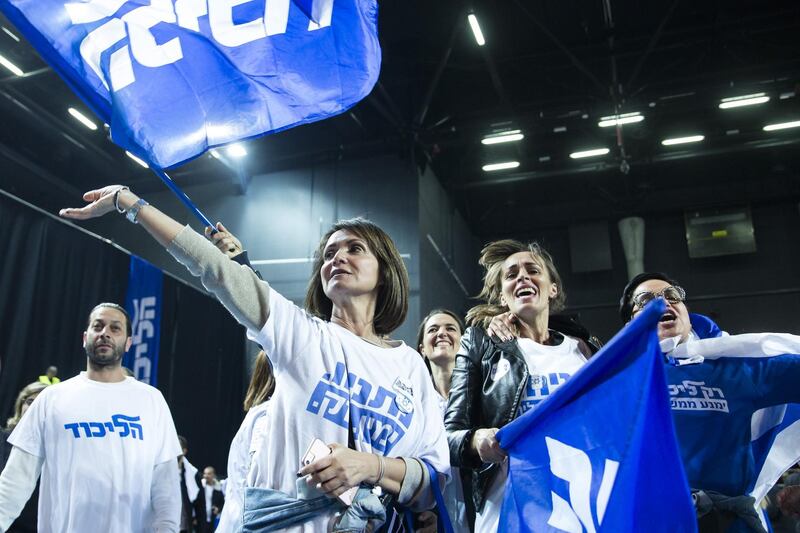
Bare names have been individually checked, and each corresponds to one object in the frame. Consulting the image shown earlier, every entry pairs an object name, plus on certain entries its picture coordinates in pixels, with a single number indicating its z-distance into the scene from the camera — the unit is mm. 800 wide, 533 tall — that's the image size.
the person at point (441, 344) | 3514
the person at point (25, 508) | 3711
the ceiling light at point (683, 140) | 11305
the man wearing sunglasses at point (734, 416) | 1982
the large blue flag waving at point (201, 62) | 1690
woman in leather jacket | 1873
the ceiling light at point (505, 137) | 10273
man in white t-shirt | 2736
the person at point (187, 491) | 6082
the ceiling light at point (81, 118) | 9891
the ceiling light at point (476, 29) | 8492
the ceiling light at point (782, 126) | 10922
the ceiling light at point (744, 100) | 9406
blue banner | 7684
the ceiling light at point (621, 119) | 9766
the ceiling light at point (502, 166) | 12085
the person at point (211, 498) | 8273
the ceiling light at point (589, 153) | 11578
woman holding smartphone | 1330
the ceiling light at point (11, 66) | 8500
